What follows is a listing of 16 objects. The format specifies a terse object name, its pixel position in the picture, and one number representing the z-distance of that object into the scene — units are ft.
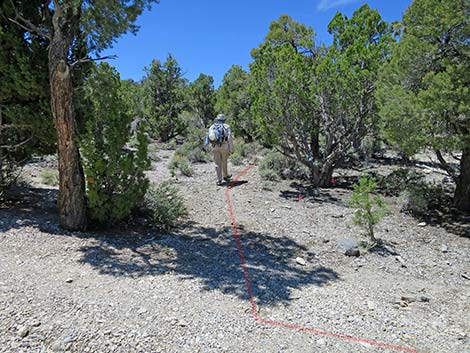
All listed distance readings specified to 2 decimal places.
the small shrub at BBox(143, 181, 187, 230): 19.67
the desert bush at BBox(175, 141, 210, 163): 47.73
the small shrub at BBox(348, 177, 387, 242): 17.06
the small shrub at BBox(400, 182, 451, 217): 22.61
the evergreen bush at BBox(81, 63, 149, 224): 16.88
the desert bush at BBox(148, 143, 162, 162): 48.50
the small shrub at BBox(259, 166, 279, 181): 32.55
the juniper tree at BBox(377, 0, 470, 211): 17.65
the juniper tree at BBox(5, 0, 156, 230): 15.60
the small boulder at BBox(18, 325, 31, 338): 9.34
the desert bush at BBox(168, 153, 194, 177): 36.11
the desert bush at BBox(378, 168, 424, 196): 26.81
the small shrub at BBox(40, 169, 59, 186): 28.40
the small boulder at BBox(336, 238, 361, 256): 17.01
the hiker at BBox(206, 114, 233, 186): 28.96
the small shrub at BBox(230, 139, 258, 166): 44.79
